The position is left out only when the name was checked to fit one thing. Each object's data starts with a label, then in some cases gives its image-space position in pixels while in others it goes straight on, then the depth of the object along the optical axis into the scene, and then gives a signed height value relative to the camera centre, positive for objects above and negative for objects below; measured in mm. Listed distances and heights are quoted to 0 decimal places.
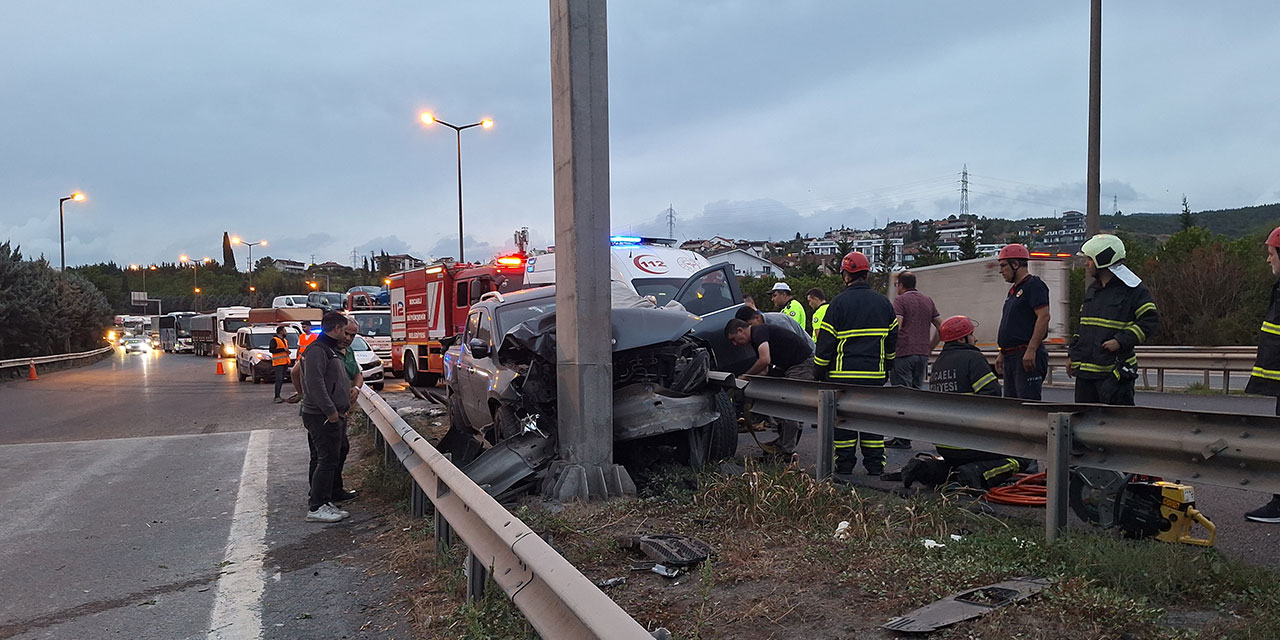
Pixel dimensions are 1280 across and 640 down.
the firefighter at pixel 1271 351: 5496 -458
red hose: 5559 -1296
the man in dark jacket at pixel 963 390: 5926 -762
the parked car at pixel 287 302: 46500 -729
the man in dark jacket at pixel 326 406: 7414 -963
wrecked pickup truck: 6672 -780
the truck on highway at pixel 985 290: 16625 -236
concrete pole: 6344 +249
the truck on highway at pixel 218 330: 41509 -2168
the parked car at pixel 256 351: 23891 -1646
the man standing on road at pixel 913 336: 8898 -549
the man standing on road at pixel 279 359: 18344 -1385
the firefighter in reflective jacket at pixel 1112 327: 5719 -321
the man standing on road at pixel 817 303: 10123 -259
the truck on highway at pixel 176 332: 65562 -3129
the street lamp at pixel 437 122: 33281 +5807
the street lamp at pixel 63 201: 39094 +3717
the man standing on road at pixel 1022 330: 6715 -387
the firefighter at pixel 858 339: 6961 -445
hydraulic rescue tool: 4289 -1096
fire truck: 17953 -361
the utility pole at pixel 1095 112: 13602 +2340
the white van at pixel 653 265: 13078 +239
